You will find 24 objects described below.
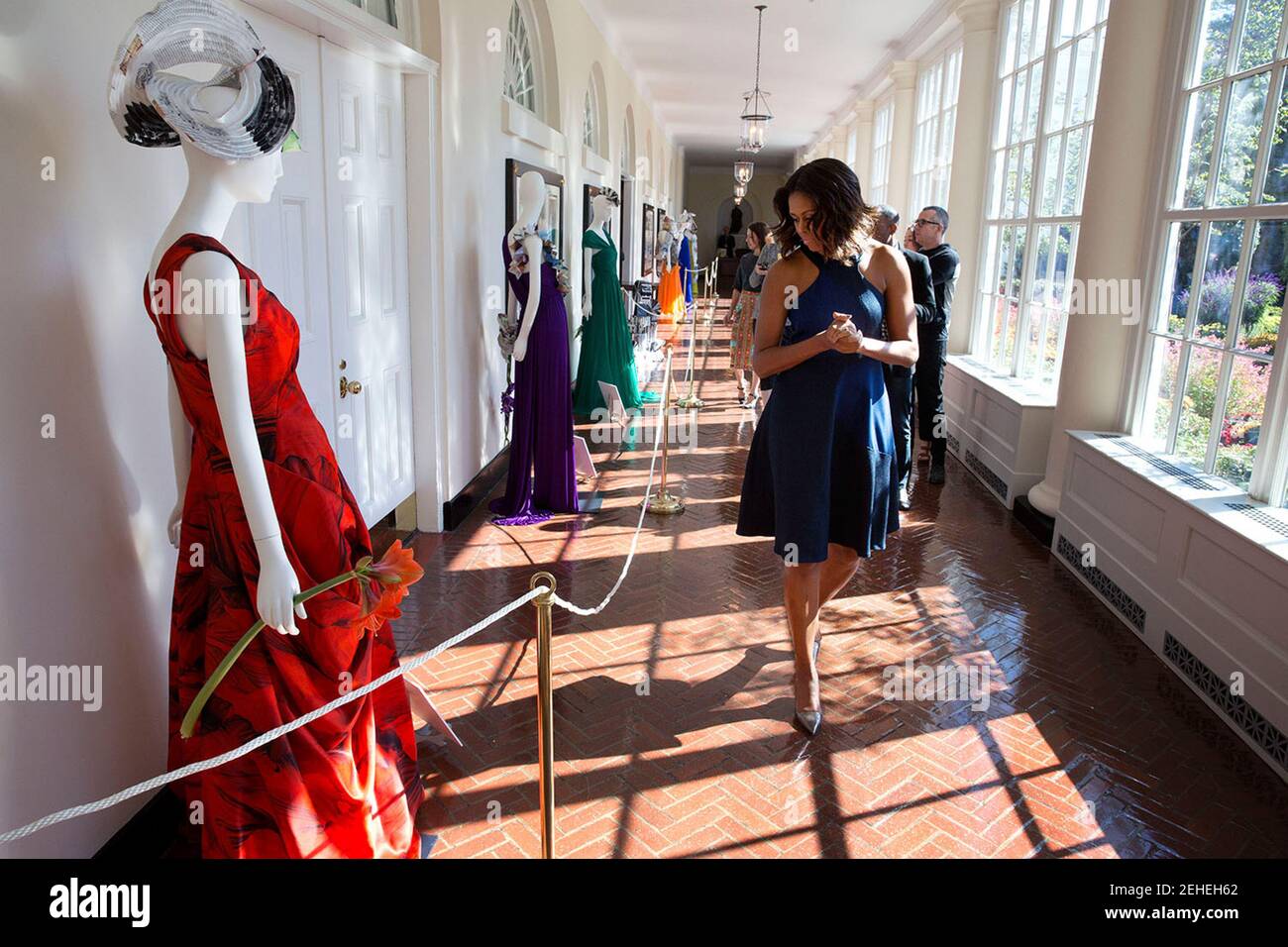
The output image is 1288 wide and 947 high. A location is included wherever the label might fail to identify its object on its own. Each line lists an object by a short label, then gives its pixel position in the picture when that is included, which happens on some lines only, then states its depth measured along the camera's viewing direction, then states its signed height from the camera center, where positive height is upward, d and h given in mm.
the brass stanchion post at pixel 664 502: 6000 -1491
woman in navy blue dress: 2969 -278
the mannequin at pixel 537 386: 5461 -688
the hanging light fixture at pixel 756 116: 12320 +2398
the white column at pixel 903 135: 11820 +2095
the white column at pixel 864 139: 15127 +2579
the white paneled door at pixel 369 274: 4133 -11
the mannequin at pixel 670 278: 15734 +59
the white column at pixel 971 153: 8195 +1279
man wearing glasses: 6137 -182
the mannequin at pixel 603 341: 8305 -602
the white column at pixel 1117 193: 4832 +562
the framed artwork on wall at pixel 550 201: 5773 +624
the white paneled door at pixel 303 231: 3484 +154
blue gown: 16922 +370
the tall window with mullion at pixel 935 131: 10398 +1954
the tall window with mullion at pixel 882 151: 14609 +2267
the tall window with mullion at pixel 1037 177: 6328 +901
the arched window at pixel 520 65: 7051 +1734
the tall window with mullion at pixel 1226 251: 3846 +221
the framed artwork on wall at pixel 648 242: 17328 +748
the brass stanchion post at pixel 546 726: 2082 -1062
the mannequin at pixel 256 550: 2016 -698
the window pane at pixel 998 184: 7980 +957
